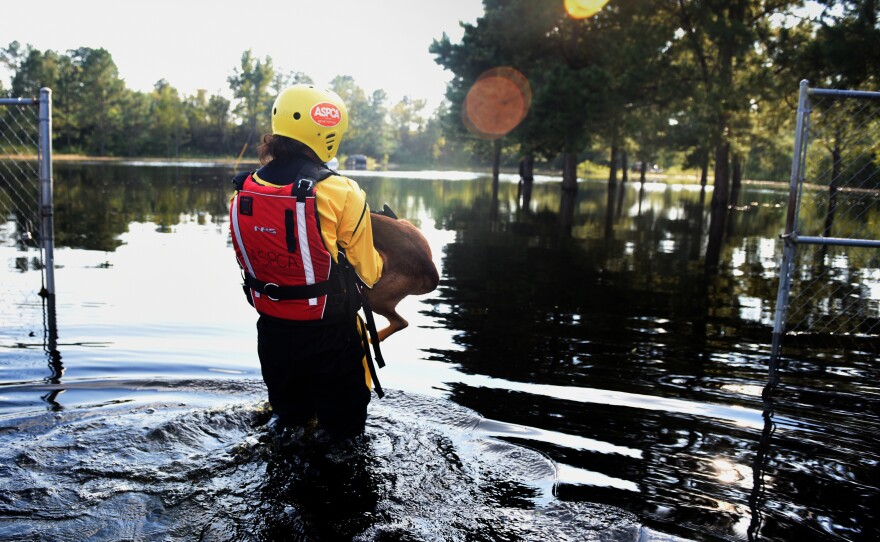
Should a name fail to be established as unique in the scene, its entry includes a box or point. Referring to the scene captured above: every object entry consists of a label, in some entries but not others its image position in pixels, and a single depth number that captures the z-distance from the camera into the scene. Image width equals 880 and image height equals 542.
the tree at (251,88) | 94.94
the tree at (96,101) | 78.19
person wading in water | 3.35
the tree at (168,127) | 84.81
